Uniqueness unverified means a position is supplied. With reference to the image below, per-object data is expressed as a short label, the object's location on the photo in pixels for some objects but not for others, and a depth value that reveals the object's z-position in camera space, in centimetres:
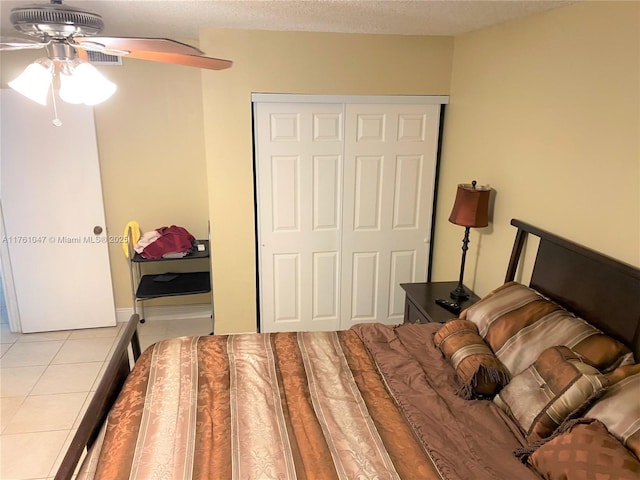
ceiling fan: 157
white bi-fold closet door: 358
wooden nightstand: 303
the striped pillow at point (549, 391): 173
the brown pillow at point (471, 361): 205
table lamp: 299
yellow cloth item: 407
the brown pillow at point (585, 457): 144
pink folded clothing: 395
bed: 166
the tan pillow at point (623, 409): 153
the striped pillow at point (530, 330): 192
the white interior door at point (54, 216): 372
